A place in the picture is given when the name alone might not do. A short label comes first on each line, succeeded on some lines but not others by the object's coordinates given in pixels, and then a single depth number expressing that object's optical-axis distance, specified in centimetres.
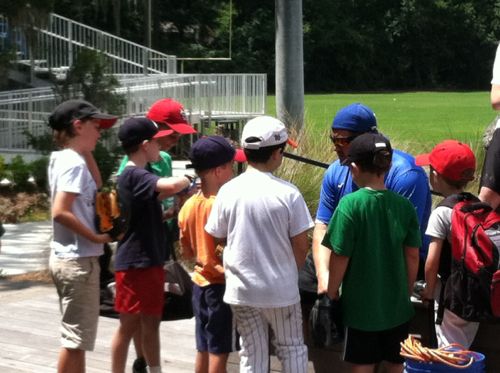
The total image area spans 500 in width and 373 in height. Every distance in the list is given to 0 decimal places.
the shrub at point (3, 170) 1474
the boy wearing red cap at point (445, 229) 505
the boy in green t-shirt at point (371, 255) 467
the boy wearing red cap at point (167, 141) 592
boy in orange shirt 525
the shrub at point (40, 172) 1445
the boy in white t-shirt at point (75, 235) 514
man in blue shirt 525
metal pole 1204
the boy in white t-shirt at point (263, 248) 480
